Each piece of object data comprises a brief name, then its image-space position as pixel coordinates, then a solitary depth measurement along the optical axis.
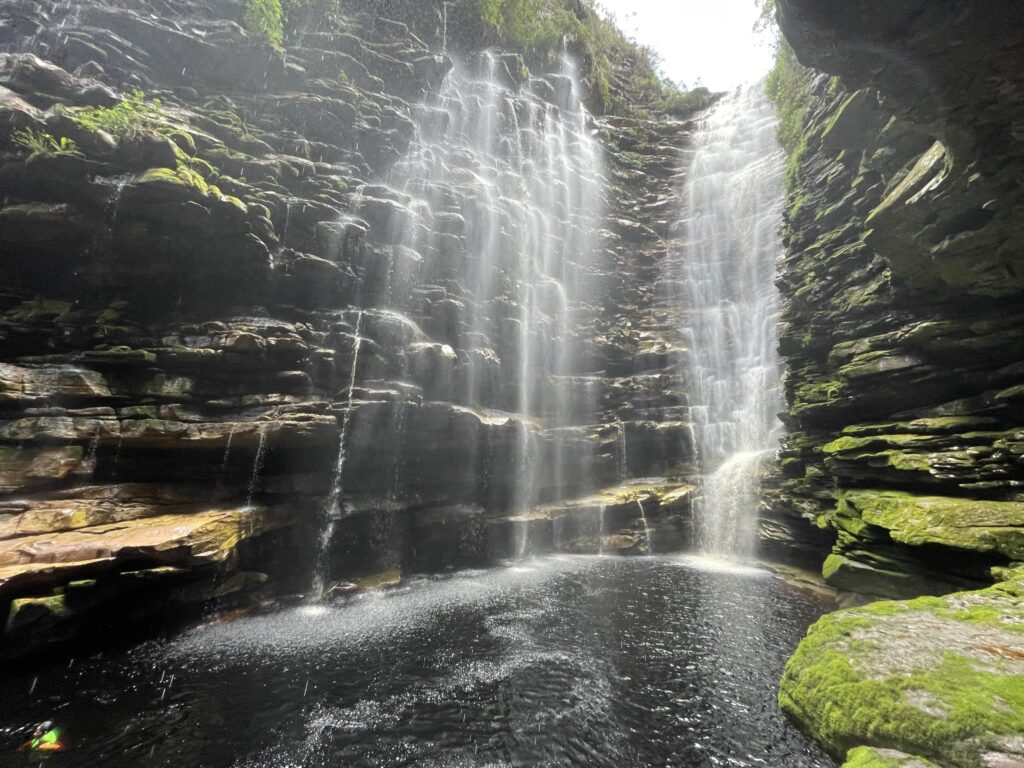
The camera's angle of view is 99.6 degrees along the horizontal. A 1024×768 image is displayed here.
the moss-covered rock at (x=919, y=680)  3.92
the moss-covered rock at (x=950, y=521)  8.07
